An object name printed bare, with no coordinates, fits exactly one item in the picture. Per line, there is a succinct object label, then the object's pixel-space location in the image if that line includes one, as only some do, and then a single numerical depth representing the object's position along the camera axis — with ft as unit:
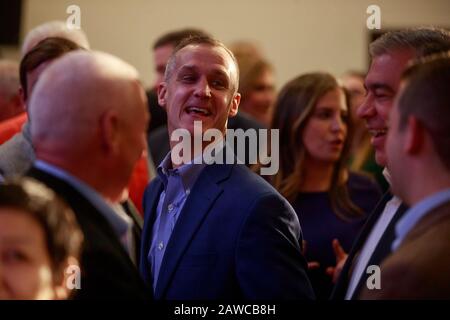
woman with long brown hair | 10.21
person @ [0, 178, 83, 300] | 6.80
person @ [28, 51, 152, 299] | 7.13
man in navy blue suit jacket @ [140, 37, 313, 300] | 8.07
